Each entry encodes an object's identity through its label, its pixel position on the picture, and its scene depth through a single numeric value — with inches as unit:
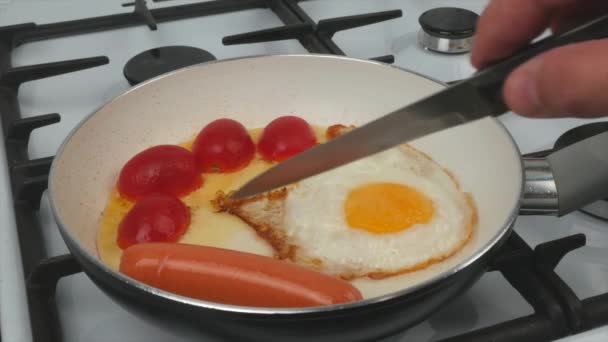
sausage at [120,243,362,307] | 23.6
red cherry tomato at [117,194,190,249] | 29.2
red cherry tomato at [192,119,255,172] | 34.1
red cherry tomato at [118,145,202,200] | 32.4
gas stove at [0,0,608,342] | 26.7
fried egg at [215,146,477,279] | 29.1
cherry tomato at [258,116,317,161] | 34.8
